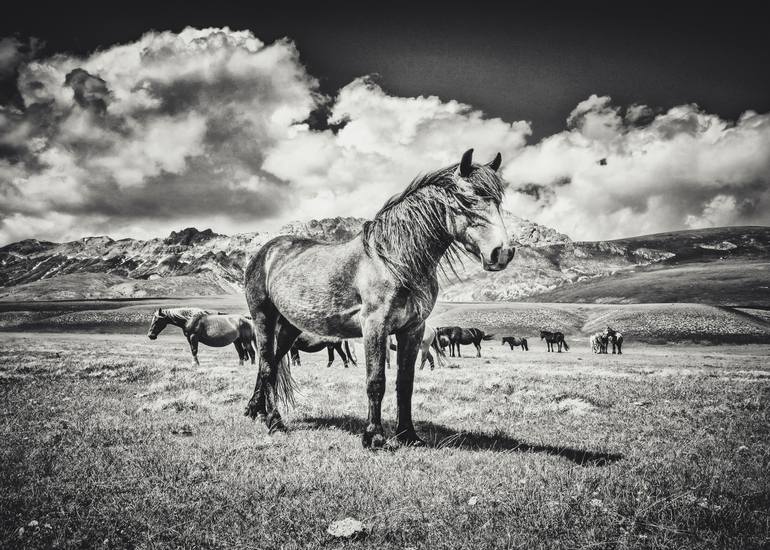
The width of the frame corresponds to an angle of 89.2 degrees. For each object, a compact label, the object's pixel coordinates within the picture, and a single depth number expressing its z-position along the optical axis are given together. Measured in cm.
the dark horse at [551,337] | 4784
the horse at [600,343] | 4282
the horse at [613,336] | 4197
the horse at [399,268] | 520
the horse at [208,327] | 2327
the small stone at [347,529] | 312
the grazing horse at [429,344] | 2123
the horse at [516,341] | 4678
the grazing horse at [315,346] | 1917
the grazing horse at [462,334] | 3756
